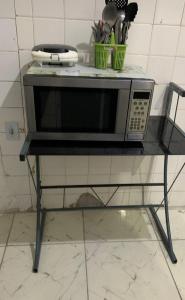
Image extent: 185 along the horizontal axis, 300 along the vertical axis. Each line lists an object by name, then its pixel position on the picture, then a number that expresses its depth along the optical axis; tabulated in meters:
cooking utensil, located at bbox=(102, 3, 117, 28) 1.16
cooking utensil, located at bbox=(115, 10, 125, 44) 1.18
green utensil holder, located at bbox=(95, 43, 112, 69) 1.20
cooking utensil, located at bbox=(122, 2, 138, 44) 1.20
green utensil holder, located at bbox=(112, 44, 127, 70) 1.20
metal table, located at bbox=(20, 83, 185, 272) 1.19
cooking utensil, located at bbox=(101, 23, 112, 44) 1.18
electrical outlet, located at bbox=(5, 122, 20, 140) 1.53
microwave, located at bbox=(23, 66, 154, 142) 1.10
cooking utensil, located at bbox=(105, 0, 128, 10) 1.19
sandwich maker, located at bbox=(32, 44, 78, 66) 1.17
